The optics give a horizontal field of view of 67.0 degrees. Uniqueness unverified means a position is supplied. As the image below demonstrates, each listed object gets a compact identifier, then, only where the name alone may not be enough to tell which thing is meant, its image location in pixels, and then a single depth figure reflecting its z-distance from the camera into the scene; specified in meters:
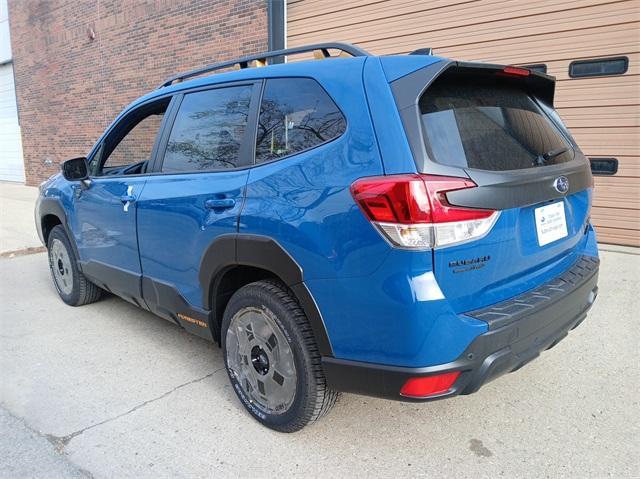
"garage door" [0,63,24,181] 17.06
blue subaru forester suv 1.90
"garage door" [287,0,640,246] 5.22
